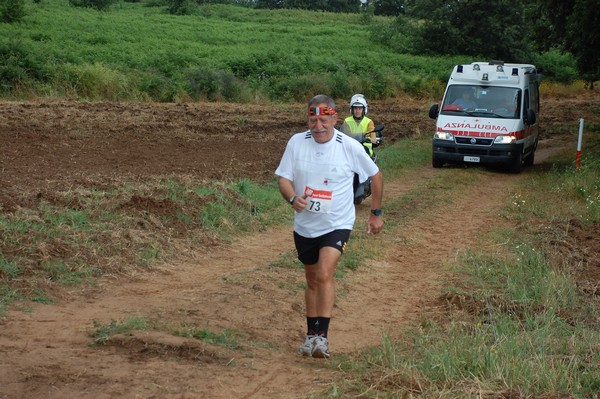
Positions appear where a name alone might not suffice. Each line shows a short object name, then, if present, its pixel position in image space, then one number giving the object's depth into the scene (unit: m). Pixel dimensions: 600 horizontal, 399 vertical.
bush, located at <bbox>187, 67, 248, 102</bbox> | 35.25
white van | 21.06
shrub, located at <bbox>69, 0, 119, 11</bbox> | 59.25
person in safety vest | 14.60
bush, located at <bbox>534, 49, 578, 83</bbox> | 53.34
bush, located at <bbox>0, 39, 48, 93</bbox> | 31.12
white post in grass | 19.73
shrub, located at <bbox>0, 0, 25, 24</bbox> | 42.12
